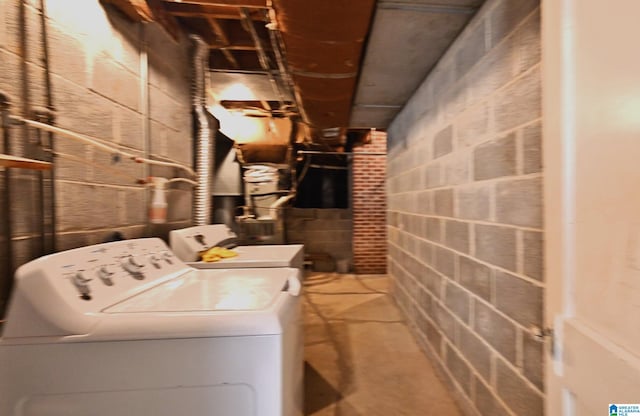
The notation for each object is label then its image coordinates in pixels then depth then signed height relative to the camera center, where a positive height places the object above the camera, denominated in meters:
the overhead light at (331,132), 4.09 +0.98
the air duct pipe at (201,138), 2.73 +0.61
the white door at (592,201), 0.60 +0.00
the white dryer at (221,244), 1.99 -0.34
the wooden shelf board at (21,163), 0.98 +0.15
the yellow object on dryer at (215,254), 2.12 -0.32
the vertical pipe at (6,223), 1.13 -0.04
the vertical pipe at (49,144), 1.30 +0.28
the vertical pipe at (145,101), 2.02 +0.68
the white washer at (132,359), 0.91 -0.43
